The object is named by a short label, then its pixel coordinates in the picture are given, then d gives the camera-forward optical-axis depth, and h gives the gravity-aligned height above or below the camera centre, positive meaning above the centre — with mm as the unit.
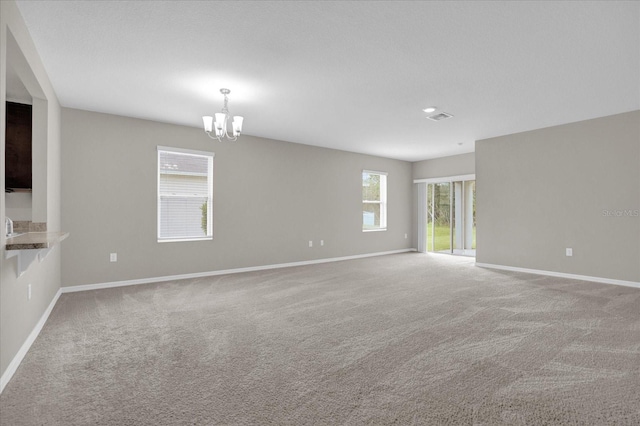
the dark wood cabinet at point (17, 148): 3465 +704
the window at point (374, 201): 8039 +334
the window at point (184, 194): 5207 +324
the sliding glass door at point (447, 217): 7961 -76
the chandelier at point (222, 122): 3783 +1102
